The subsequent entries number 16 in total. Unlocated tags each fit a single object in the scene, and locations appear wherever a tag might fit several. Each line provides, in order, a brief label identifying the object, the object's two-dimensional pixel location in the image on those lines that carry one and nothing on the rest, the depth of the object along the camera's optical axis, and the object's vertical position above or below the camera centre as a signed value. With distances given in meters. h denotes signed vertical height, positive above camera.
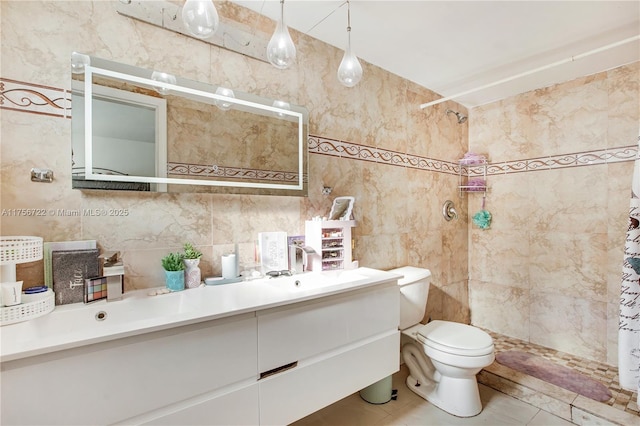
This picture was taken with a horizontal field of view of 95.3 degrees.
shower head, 2.83 +0.93
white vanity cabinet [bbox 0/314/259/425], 0.76 -0.50
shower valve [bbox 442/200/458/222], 2.72 +0.01
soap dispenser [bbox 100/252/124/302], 1.13 -0.25
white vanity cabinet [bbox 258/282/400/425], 1.15 -0.62
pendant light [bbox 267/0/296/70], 1.31 +0.75
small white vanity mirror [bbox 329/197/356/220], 1.84 +0.03
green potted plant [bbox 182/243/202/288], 1.32 -0.24
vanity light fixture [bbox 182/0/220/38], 1.09 +0.75
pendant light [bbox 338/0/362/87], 1.53 +0.75
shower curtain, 1.73 -0.56
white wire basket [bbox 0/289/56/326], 0.89 -0.30
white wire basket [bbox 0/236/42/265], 0.90 -0.11
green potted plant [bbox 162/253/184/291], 1.27 -0.25
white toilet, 1.70 -0.86
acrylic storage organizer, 1.71 -0.18
